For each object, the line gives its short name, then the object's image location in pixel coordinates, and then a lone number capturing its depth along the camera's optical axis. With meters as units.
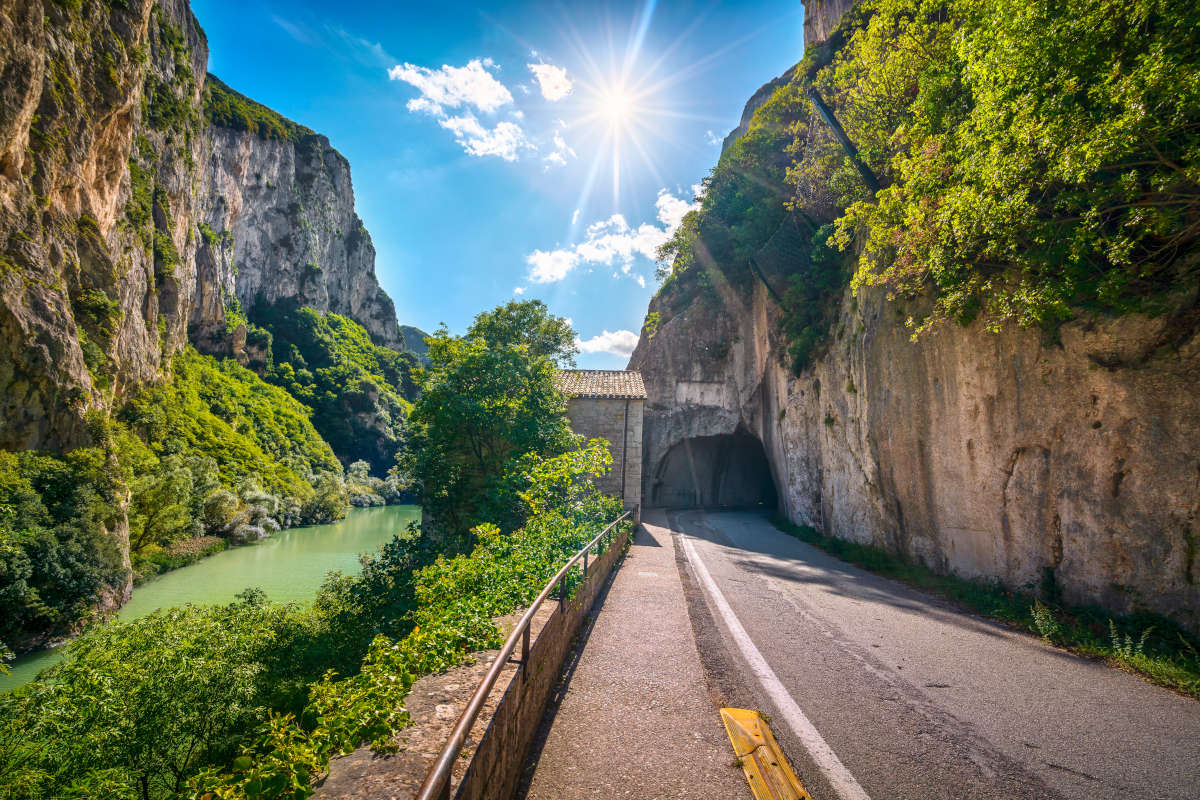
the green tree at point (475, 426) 13.11
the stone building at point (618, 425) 18.47
